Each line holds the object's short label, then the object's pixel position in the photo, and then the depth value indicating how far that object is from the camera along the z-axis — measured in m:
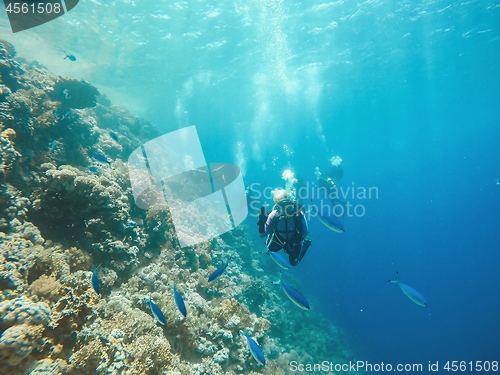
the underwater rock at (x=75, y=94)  9.30
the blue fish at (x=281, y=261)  4.53
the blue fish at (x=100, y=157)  6.55
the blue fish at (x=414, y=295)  5.94
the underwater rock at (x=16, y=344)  2.30
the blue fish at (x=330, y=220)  4.58
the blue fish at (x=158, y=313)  3.42
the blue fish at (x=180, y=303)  3.49
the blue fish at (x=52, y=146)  6.46
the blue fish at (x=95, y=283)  3.44
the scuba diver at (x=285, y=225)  4.60
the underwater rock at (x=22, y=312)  2.49
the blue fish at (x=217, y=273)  4.26
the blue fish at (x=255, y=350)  3.76
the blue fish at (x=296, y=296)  3.87
